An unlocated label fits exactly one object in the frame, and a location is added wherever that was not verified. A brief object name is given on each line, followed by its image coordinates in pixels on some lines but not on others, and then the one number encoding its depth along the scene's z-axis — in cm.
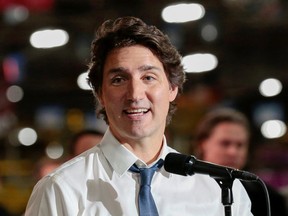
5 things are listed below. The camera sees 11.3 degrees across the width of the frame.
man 506
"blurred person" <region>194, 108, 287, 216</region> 908
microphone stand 486
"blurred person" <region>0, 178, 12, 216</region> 1091
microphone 490
